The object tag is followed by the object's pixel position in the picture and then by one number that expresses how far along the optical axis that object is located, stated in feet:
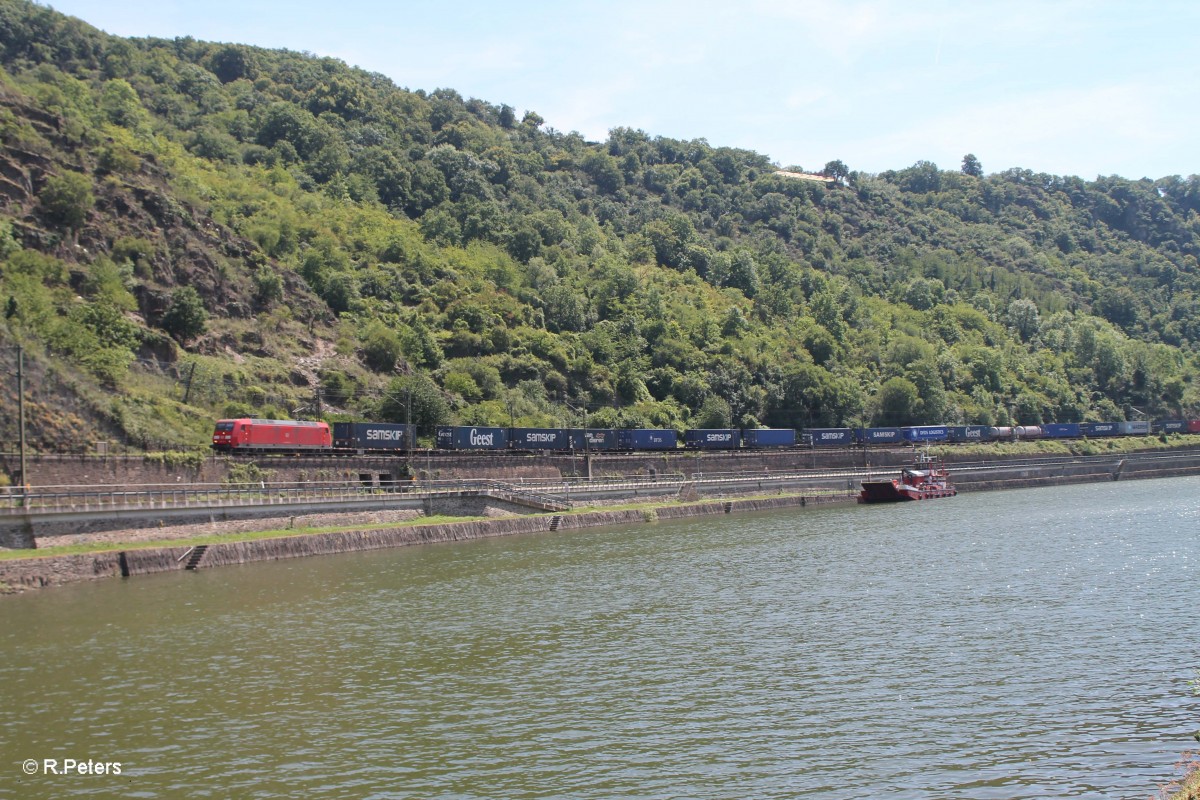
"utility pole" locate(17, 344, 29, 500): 153.83
